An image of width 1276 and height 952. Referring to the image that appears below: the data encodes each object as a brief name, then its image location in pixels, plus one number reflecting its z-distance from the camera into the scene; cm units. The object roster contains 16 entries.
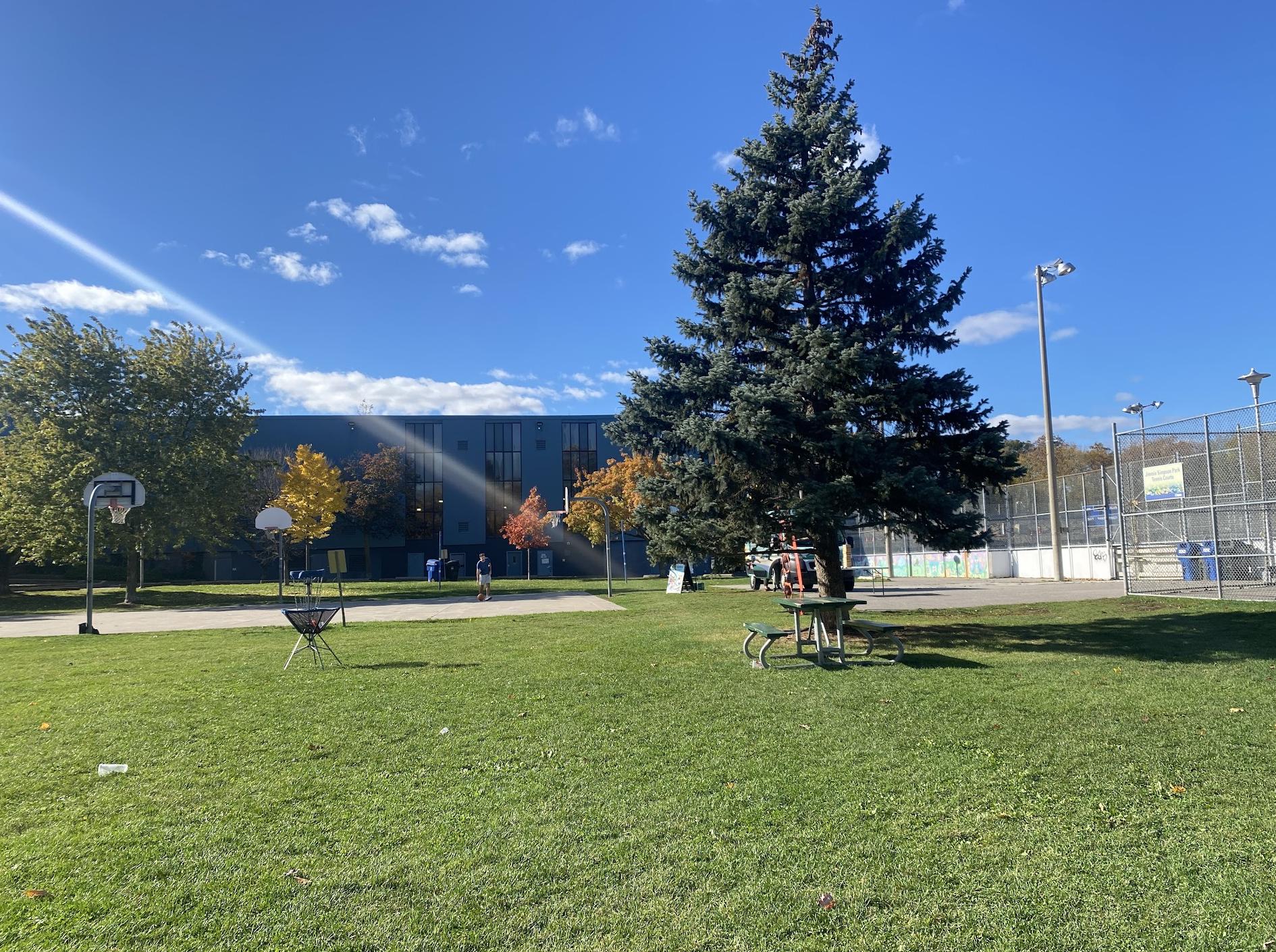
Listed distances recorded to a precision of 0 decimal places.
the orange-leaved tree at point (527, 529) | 5538
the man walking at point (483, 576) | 2528
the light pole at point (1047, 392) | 2572
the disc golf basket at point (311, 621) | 1016
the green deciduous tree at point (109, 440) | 2766
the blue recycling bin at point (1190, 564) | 1917
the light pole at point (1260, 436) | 1480
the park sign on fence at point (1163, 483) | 1777
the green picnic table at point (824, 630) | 923
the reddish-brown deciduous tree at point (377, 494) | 5600
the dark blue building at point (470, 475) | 6041
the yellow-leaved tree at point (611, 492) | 3988
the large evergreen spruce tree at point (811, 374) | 1085
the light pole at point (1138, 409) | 3622
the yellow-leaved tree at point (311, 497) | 4591
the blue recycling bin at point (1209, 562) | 1819
